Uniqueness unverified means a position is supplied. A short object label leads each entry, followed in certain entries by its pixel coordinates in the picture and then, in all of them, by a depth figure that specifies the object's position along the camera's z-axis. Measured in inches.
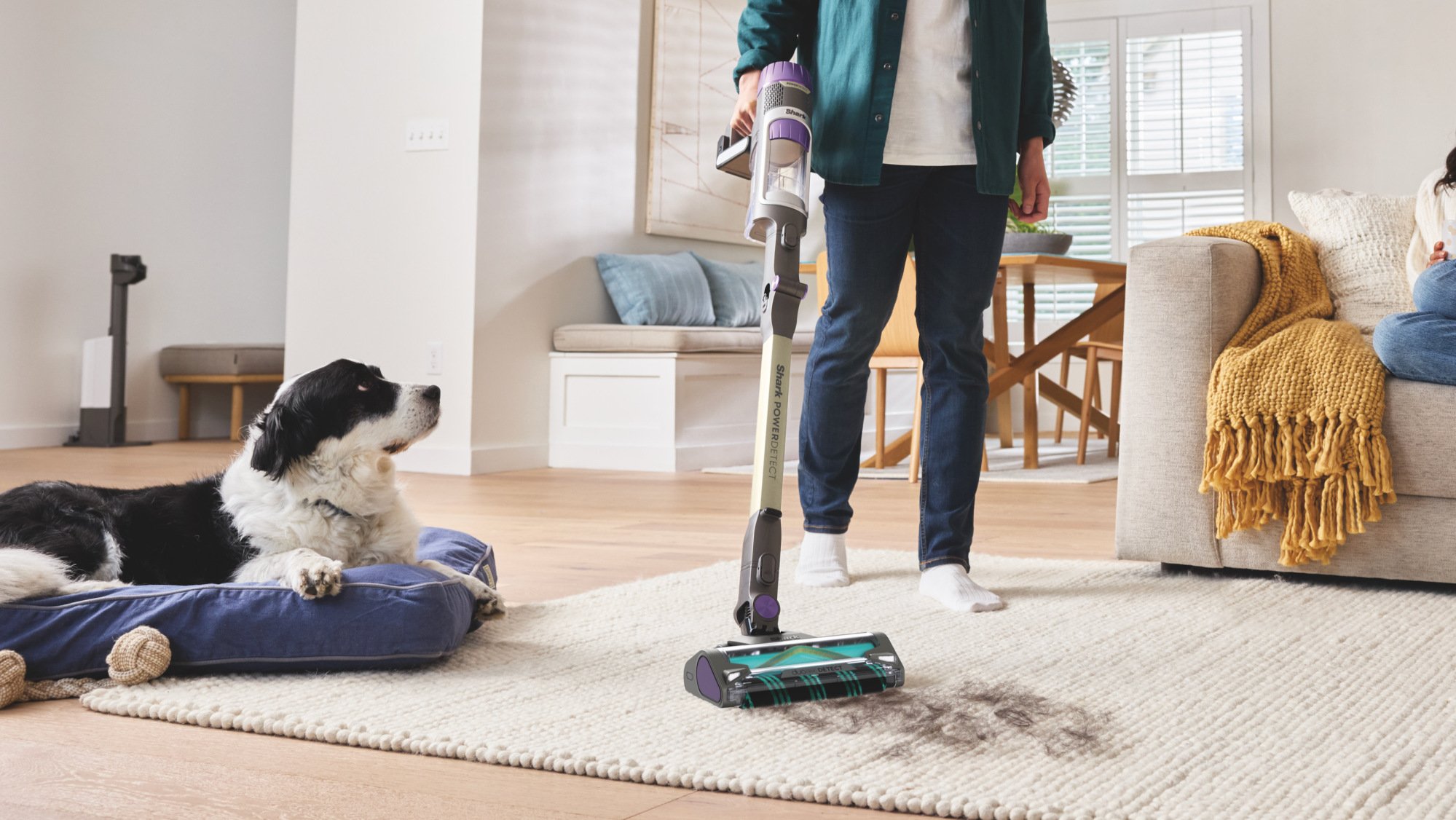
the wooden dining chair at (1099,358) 190.9
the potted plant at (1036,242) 167.0
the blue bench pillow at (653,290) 191.0
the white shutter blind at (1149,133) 263.3
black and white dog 59.6
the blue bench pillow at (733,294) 209.8
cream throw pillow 102.6
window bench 180.4
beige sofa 83.5
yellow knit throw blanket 78.0
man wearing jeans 74.1
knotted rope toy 53.4
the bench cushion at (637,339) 179.2
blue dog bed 54.1
